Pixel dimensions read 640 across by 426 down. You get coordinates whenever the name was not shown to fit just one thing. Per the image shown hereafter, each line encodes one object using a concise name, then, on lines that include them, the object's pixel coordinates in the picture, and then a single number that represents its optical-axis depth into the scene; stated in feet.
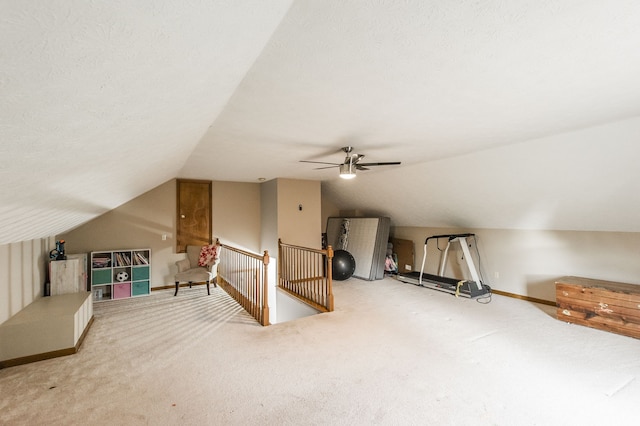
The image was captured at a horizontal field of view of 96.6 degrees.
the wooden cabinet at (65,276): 12.47
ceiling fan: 12.16
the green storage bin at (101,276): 16.25
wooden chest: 11.03
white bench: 9.28
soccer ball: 16.74
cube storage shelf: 16.37
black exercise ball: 20.24
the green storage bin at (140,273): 17.14
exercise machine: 16.51
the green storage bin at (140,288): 17.01
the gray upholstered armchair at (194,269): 17.02
